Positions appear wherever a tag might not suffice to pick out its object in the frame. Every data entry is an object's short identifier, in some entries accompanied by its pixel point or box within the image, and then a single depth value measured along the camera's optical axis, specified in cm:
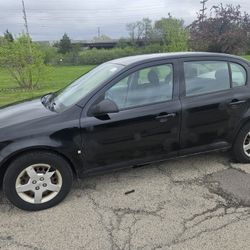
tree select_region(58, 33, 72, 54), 4454
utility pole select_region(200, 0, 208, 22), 2191
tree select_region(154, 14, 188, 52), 2060
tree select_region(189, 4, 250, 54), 1942
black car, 269
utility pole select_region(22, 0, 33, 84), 1064
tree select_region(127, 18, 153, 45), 4312
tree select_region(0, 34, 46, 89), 1050
